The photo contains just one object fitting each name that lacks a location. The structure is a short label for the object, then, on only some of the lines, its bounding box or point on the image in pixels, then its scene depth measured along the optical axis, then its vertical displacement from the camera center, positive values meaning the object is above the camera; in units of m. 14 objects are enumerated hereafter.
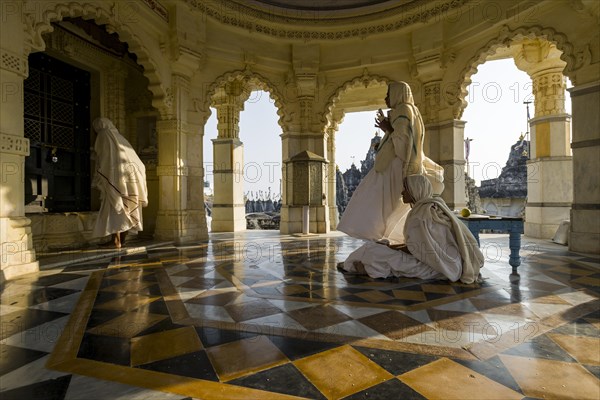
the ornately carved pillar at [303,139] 9.52 +1.87
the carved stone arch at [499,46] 6.20 +3.13
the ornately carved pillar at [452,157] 8.25 +1.09
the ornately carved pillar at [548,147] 8.17 +1.31
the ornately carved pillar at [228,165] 10.83 +1.27
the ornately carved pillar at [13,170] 3.93 +0.42
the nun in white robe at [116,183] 5.77 +0.36
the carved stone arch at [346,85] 9.41 +3.38
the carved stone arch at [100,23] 4.29 +2.79
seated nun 3.67 -0.56
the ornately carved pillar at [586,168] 5.78 +0.55
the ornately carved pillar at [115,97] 7.43 +2.43
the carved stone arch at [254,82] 8.41 +3.24
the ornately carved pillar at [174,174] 7.52 +0.67
